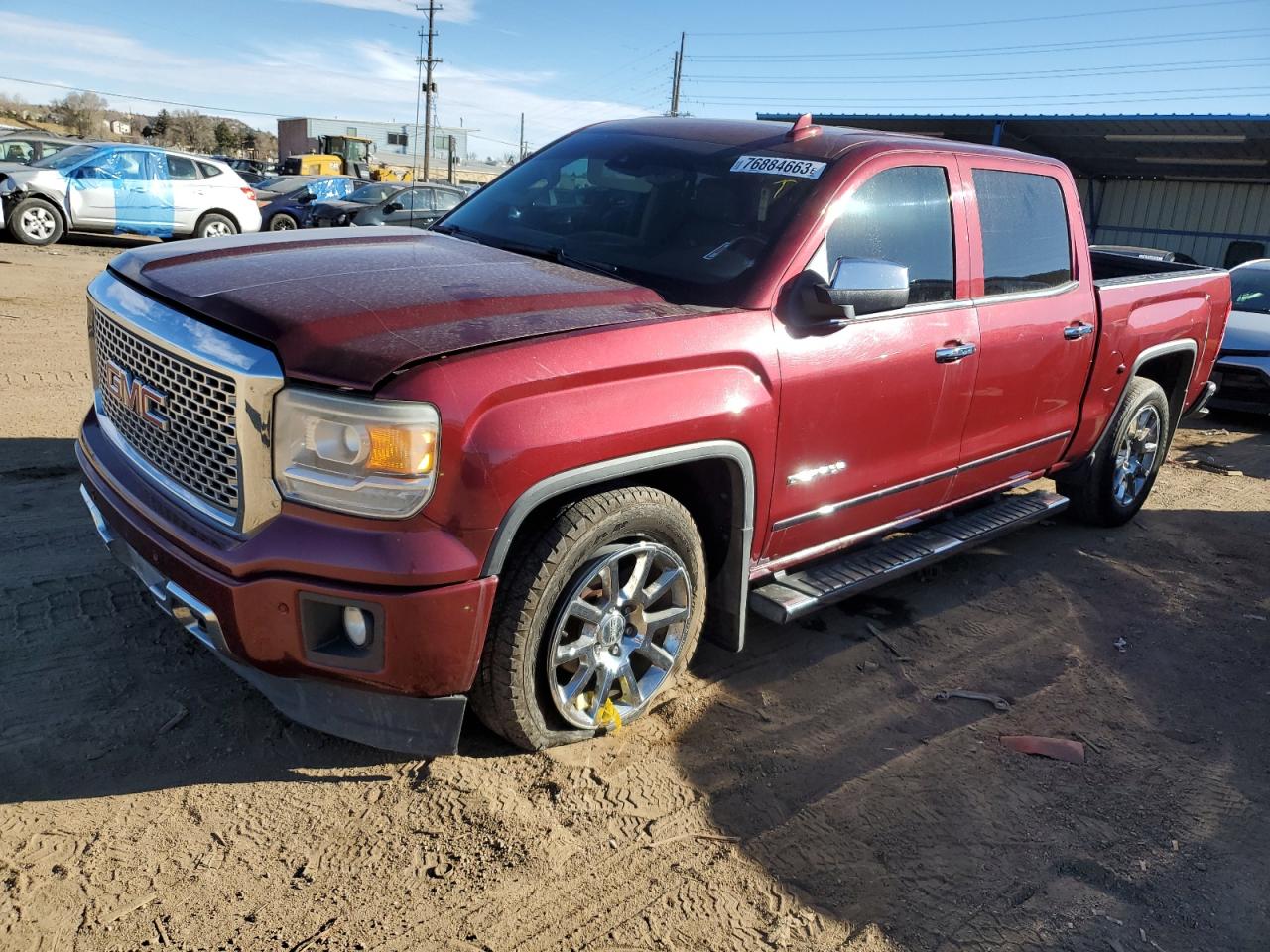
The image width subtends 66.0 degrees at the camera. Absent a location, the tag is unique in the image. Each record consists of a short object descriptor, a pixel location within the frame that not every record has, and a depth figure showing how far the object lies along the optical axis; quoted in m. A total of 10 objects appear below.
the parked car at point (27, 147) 19.62
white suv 14.12
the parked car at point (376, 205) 17.84
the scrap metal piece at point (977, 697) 3.80
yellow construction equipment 40.27
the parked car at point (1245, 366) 9.16
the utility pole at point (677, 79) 49.09
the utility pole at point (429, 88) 49.12
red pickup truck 2.53
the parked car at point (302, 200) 20.36
